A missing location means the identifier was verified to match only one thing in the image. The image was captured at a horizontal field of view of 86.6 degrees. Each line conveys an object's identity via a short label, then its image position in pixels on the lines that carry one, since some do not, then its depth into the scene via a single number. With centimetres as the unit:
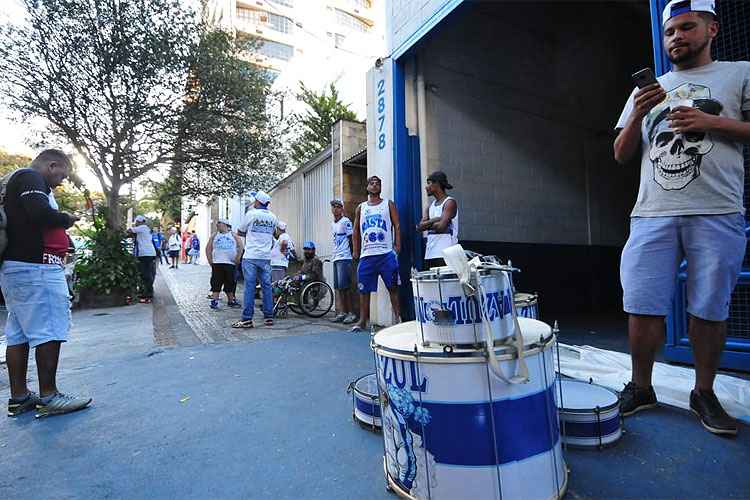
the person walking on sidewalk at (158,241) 1603
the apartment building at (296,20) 3753
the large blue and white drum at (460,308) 125
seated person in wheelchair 649
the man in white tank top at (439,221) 396
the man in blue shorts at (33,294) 242
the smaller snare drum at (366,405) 200
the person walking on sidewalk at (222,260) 709
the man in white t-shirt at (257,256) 516
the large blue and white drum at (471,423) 122
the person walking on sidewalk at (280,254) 708
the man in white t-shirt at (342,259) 565
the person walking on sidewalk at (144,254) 823
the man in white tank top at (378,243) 446
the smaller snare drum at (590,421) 172
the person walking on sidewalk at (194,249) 2122
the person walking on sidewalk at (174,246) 1692
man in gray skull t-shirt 181
